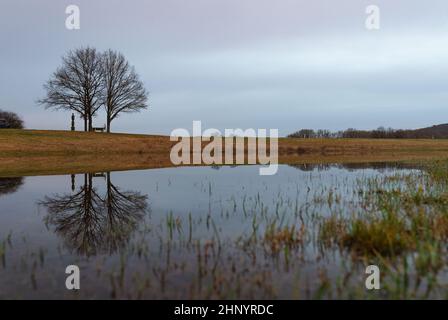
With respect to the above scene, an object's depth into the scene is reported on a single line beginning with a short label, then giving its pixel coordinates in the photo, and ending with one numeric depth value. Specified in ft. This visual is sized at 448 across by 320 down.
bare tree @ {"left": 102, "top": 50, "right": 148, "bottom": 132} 185.78
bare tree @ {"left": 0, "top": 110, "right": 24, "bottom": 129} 253.40
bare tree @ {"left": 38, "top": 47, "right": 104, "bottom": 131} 176.65
